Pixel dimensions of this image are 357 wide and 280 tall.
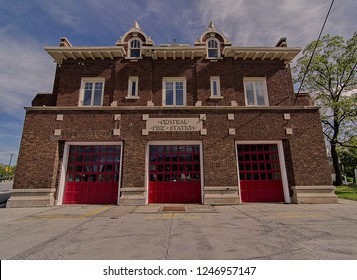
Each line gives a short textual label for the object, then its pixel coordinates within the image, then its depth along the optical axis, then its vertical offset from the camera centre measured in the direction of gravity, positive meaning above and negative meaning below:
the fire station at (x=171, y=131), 10.41 +2.71
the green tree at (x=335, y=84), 18.12 +9.75
